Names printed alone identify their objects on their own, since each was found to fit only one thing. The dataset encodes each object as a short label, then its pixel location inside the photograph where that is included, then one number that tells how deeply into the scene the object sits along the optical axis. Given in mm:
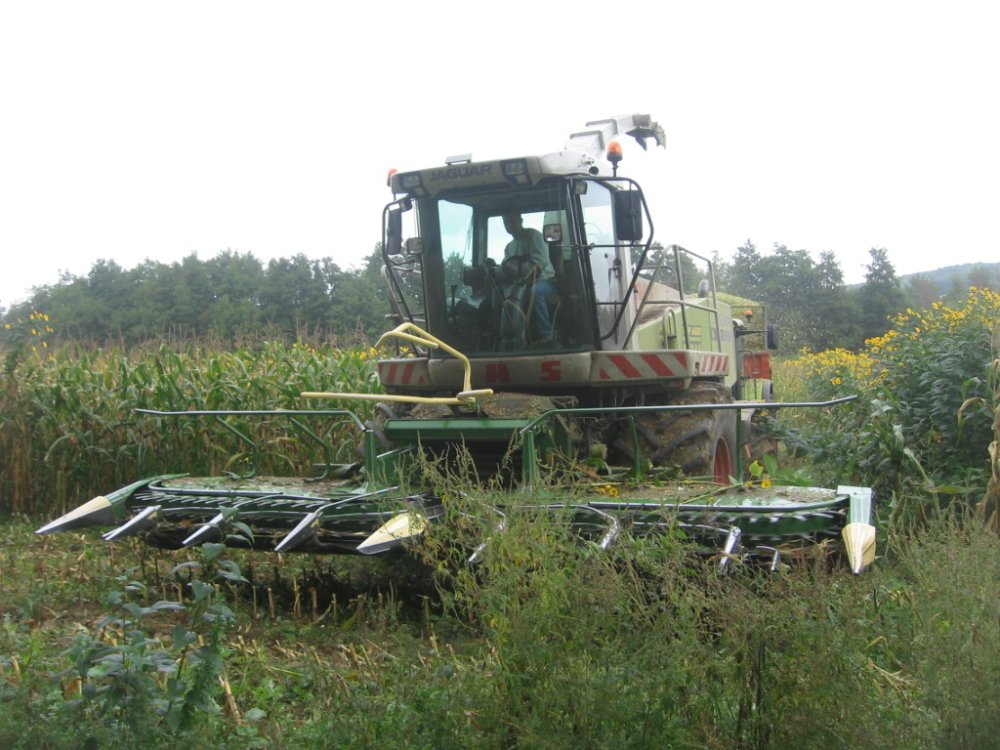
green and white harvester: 5254
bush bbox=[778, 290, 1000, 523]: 6512
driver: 6523
